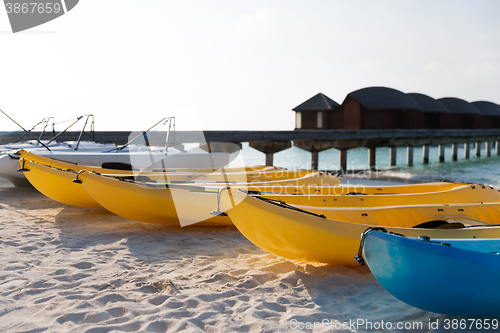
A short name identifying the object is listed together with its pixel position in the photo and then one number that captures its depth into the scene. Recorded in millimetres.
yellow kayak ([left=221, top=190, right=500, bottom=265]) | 3215
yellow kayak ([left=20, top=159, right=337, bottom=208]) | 5719
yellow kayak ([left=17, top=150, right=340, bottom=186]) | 6688
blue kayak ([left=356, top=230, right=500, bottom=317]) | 2389
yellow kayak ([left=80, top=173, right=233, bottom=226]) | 4832
